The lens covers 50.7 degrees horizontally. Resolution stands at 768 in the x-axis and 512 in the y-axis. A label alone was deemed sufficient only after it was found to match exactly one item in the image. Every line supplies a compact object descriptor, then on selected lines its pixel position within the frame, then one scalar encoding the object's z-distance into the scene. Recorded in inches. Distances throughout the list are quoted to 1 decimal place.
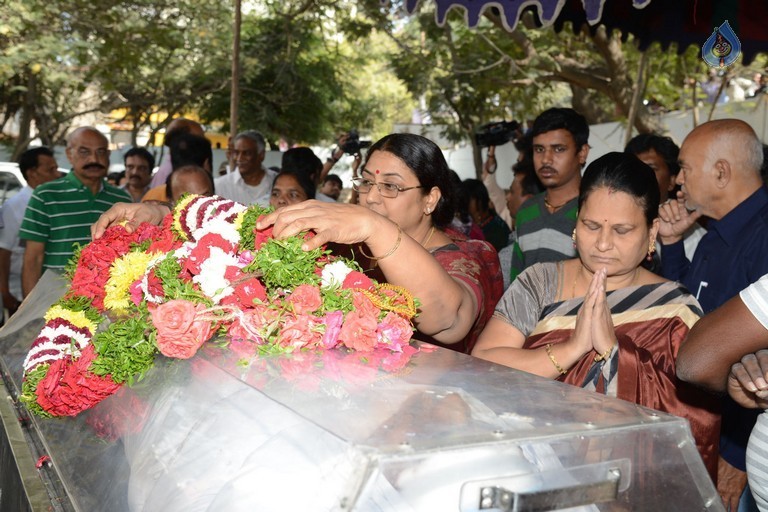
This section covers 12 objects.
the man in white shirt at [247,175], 245.4
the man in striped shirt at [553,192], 157.6
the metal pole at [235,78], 261.0
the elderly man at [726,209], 121.0
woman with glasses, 82.4
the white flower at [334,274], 79.2
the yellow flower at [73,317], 101.7
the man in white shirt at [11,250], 230.6
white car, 470.9
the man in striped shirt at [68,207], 206.2
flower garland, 75.9
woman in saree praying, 90.4
